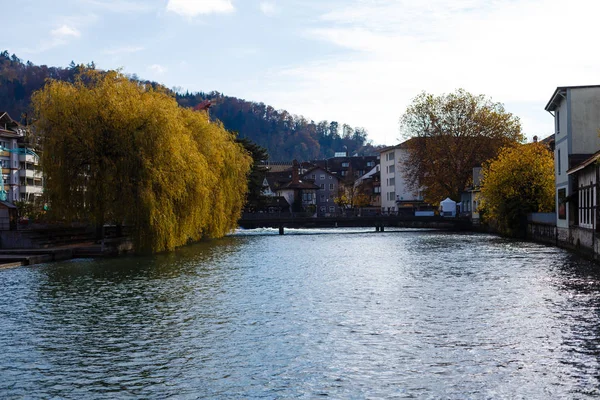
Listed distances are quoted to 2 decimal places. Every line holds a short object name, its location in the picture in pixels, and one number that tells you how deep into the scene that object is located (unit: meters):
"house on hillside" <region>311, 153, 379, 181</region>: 191.88
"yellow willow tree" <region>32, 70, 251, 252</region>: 43.34
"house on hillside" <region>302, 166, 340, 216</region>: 166.88
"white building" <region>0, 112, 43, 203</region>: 97.12
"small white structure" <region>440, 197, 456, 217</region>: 94.62
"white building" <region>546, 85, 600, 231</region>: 49.22
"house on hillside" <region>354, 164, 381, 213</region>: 159.75
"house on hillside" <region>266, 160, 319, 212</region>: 149.12
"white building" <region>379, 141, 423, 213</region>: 133.00
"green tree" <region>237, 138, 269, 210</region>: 103.12
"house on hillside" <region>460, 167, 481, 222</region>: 91.22
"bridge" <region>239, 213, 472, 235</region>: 89.69
